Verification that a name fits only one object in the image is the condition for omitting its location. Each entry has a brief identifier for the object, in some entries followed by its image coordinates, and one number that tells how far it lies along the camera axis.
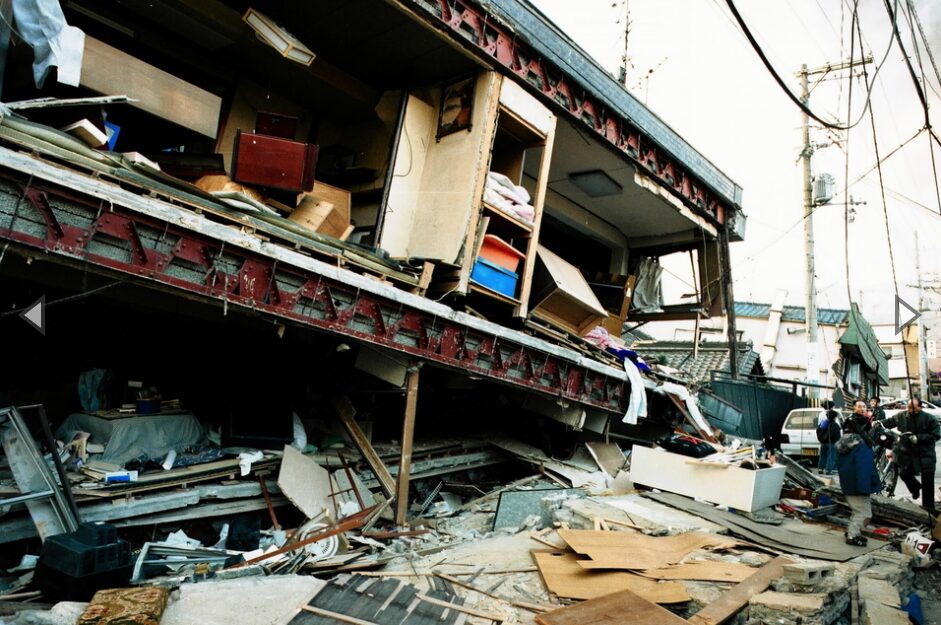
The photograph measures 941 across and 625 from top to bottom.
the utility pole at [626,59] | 22.69
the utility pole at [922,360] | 26.69
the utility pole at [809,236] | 17.98
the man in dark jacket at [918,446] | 9.01
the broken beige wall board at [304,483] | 7.06
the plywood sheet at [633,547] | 5.29
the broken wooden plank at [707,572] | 5.21
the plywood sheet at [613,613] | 4.16
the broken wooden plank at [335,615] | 4.17
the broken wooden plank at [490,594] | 4.56
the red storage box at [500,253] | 8.48
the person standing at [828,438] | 13.69
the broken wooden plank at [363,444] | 7.77
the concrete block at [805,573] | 5.13
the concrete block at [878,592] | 4.69
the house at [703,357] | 21.03
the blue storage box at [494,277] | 8.30
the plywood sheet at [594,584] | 4.77
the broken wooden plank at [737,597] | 4.37
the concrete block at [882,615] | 4.22
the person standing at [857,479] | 7.25
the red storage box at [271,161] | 6.91
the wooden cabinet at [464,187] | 7.98
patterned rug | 3.59
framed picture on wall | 8.34
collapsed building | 5.27
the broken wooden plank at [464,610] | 4.36
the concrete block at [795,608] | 4.25
